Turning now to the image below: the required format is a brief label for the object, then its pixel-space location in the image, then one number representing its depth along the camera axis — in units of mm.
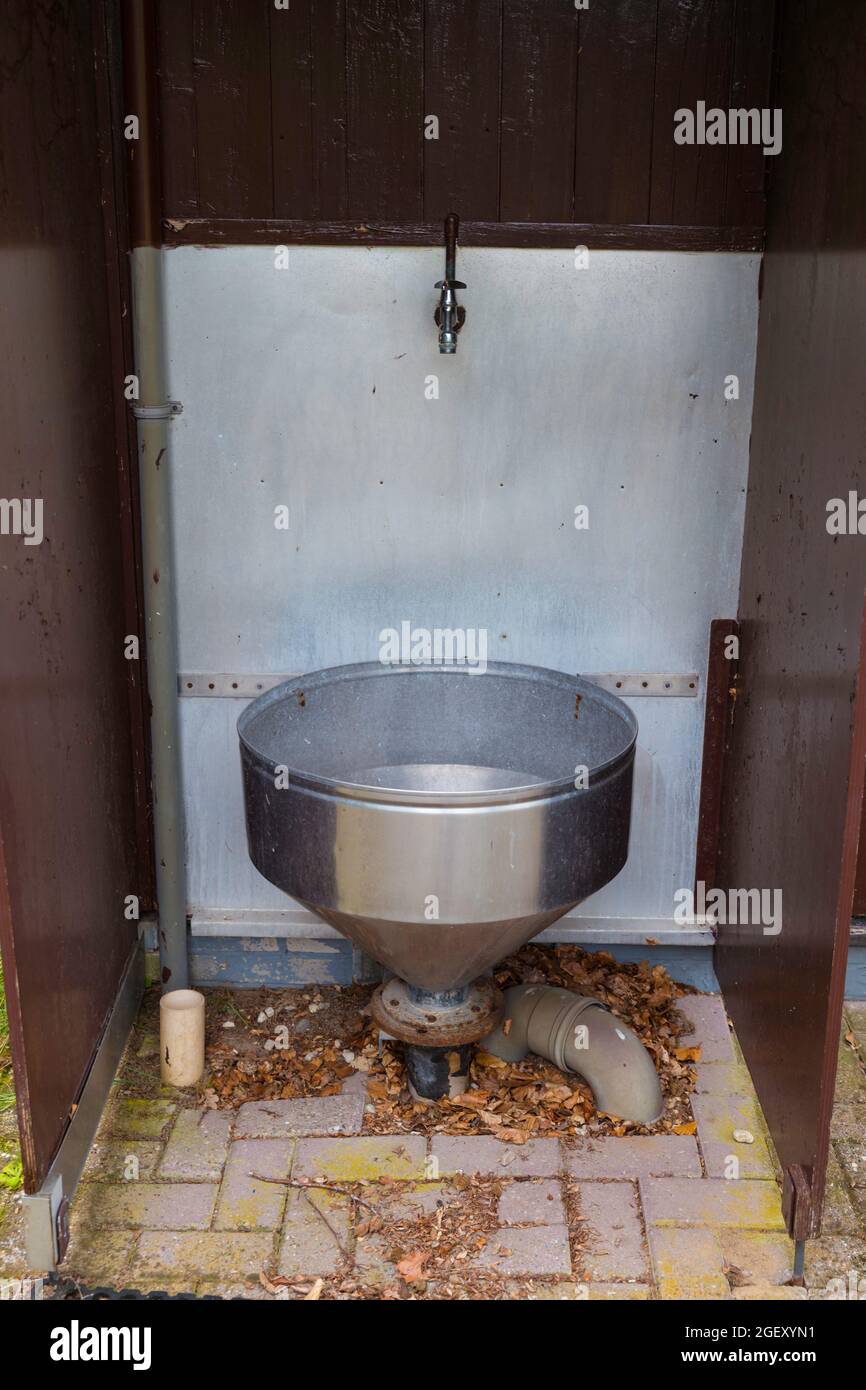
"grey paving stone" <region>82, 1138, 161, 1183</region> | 3322
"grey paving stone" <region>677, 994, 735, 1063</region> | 3834
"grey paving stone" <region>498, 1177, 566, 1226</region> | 3170
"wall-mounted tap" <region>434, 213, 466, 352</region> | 3389
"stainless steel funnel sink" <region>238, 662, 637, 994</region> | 2896
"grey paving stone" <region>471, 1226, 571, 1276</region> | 3014
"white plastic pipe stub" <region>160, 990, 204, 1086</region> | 3625
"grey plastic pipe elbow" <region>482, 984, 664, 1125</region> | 3518
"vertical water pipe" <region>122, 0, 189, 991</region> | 3393
